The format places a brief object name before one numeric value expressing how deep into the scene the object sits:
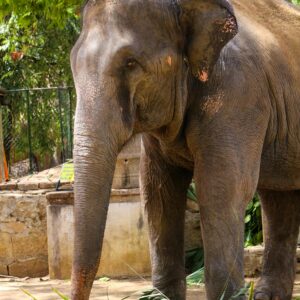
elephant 6.40
